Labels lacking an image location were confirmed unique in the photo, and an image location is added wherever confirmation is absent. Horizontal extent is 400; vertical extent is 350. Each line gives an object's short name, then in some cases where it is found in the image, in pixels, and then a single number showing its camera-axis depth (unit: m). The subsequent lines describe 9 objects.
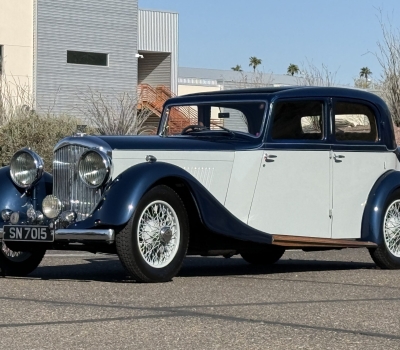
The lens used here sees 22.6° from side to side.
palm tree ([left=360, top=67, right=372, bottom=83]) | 114.05
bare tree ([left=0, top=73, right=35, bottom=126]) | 25.07
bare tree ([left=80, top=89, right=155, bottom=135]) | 27.67
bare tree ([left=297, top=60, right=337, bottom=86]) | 29.58
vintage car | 8.33
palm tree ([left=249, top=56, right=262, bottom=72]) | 111.50
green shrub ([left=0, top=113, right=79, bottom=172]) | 23.41
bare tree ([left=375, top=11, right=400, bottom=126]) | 25.14
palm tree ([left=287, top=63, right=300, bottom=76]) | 104.00
